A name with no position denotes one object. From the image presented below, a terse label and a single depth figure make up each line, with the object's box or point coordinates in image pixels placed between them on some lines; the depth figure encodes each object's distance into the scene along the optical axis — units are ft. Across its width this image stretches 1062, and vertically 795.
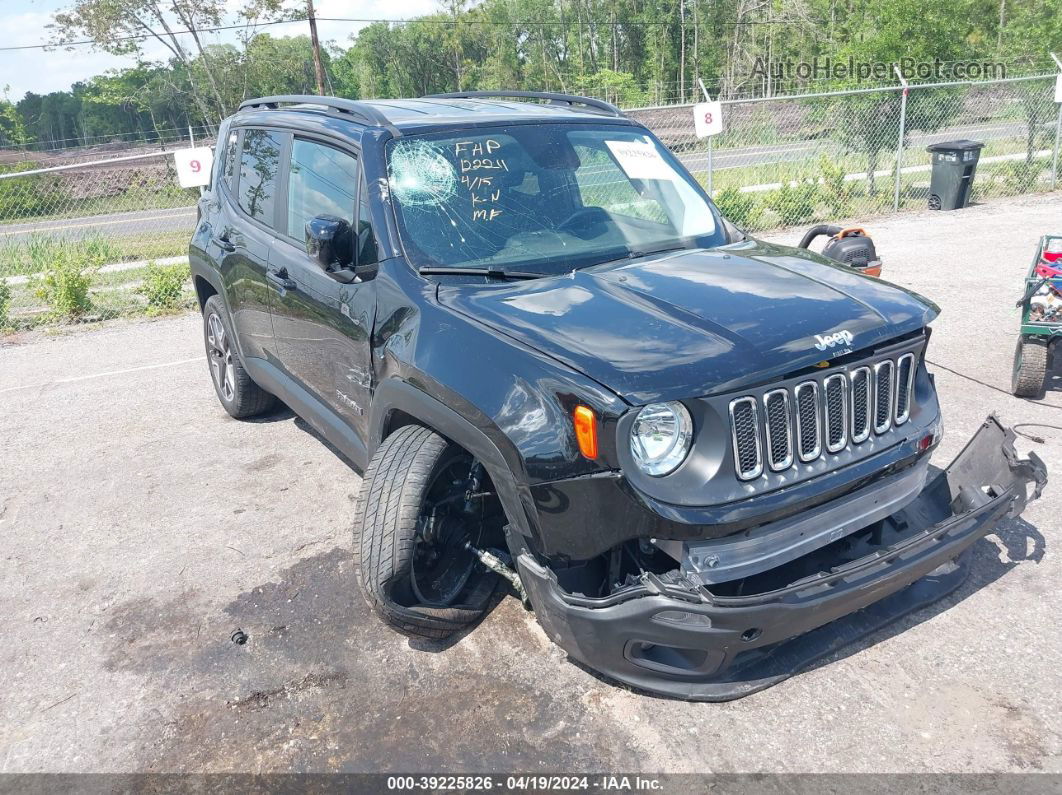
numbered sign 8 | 39.88
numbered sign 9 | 37.83
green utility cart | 17.47
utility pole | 79.20
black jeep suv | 9.04
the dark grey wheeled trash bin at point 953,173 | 44.42
